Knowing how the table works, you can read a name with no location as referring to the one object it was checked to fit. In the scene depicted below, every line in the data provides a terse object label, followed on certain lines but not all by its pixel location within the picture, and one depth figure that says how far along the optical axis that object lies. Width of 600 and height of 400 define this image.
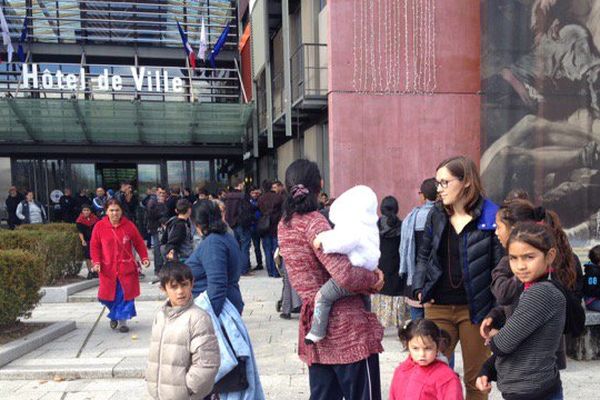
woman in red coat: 6.23
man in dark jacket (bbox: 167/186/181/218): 10.49
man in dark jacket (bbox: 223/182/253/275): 9.86
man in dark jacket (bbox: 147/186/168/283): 9.64
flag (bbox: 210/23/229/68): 20.11
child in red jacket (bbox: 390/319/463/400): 2.53
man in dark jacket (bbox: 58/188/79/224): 15.65
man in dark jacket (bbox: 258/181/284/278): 9.41
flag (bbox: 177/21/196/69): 19.91
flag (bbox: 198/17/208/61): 19.84
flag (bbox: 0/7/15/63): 18.45
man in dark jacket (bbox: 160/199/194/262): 6.27
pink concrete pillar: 11.11
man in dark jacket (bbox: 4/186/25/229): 14.60
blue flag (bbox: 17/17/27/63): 20.11
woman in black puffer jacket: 2.99
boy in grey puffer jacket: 2.79
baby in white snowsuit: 2.44
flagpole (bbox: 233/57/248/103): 22.17
